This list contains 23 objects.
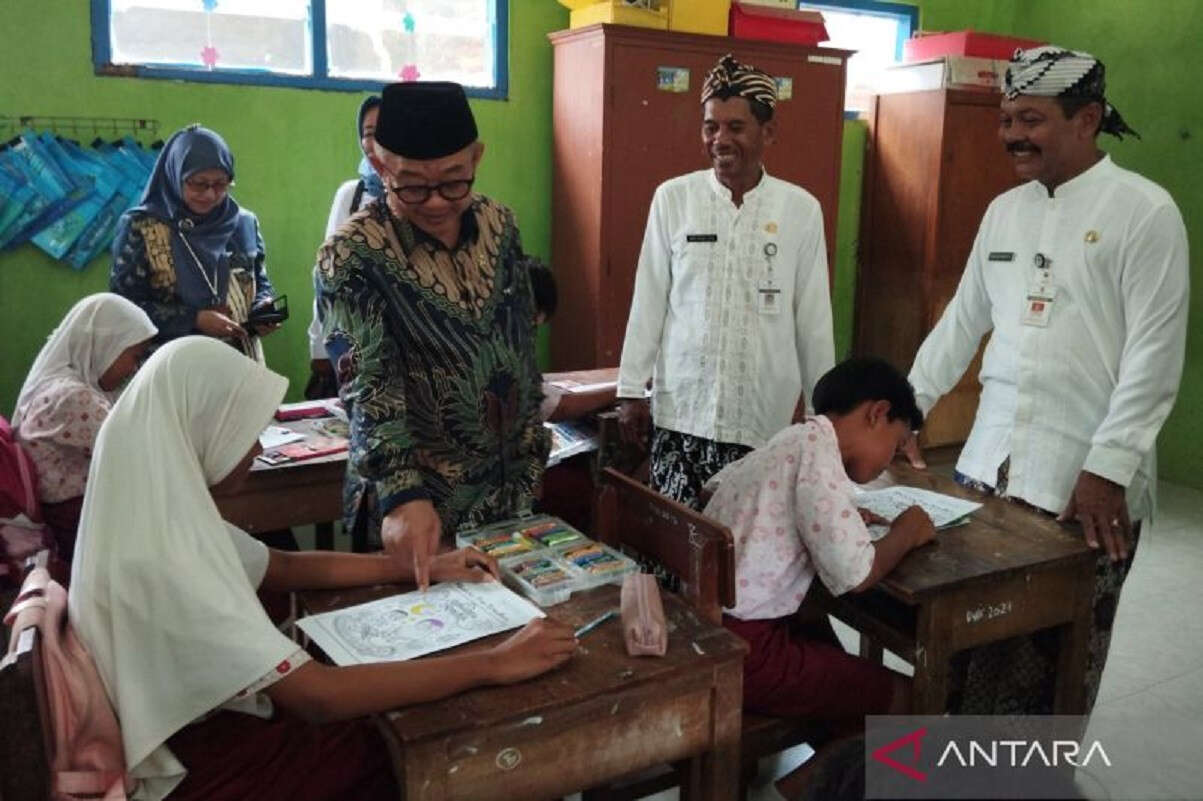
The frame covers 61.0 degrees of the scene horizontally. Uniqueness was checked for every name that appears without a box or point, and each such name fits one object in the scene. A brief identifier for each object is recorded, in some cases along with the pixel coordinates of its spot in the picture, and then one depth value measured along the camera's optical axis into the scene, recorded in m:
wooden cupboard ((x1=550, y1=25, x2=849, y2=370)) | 4.38
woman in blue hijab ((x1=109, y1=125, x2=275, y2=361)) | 3.32
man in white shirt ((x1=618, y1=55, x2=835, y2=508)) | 2.57
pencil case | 1.43
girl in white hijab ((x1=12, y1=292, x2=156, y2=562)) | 2.51
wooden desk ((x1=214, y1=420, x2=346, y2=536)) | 2.59
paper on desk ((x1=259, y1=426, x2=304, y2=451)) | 2.77
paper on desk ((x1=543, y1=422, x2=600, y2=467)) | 2.94
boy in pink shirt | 1.82
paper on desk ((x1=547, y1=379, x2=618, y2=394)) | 3.15
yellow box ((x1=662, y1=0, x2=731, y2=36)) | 4.41
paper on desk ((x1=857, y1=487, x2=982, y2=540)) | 2.06
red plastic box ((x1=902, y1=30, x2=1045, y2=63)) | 5.05
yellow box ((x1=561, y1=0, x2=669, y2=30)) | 4.29
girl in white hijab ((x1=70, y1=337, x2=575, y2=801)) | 1.28
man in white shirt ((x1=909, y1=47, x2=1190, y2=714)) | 1.95
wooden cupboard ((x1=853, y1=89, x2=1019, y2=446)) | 5.11
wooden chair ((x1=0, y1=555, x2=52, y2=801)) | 1.16
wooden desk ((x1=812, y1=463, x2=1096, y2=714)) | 1.80
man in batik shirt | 1.65
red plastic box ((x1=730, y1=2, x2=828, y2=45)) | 4.62
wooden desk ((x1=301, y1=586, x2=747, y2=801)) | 1.25
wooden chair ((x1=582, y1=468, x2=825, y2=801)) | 1.68
